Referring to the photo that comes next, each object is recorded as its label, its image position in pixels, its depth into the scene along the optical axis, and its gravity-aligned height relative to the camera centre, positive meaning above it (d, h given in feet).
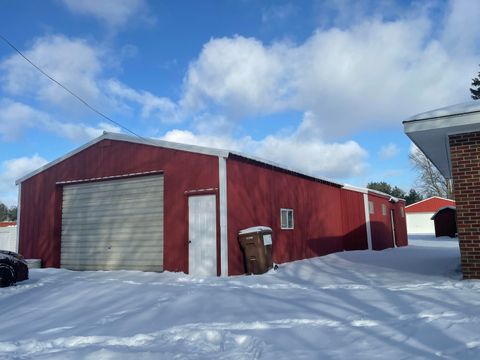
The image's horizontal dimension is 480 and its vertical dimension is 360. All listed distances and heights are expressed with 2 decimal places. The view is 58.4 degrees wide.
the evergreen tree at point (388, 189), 226.38 +23.74
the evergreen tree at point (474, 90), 145.84 +48.43
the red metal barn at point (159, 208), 37.88 +3.30
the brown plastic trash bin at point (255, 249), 37.29 -0.93
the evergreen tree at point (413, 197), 213.79 +18.06
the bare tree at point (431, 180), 192.44 +24.01
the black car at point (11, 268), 33.78 -1.87
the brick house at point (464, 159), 27.12 +4.72
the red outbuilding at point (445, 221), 113.91 +2.96
